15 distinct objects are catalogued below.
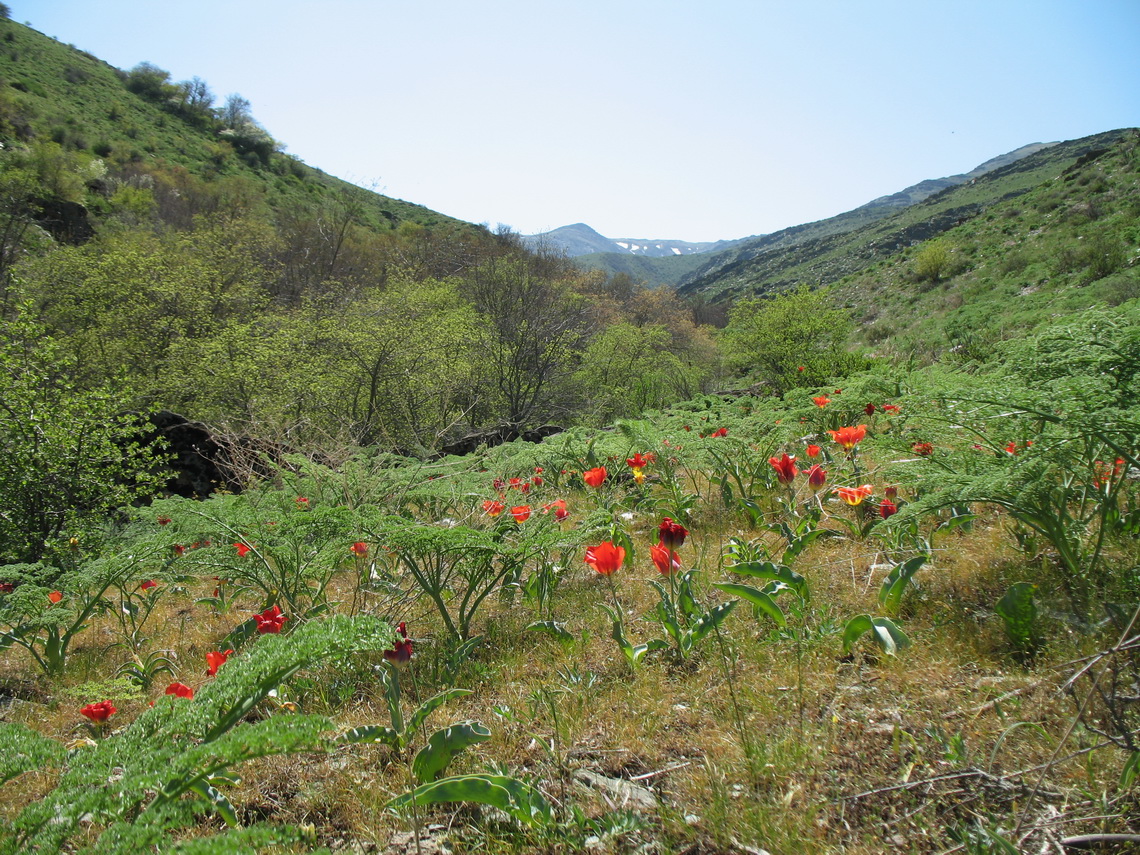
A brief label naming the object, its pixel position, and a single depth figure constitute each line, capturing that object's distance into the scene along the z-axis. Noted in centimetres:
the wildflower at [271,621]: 215
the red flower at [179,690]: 172
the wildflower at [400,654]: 174
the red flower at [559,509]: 262
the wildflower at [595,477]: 300
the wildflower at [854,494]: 241
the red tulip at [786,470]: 249
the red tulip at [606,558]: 204
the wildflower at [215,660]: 193
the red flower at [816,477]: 257
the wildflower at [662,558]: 195
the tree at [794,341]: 991
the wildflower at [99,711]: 196
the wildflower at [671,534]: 199
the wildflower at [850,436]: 268
